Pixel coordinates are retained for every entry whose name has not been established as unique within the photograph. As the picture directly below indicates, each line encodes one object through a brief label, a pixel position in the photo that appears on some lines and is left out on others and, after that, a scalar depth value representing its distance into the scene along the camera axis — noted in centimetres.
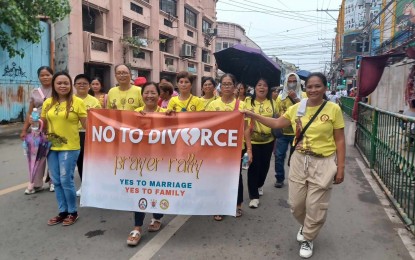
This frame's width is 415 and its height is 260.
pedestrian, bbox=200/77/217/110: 489
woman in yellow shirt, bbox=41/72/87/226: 383
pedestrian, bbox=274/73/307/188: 551
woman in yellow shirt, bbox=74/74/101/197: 470
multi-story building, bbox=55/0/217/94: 1681
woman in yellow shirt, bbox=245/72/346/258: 320
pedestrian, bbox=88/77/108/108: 568
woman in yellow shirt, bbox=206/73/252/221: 401
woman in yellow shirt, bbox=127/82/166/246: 347
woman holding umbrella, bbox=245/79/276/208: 448
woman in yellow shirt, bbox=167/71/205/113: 446
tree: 877
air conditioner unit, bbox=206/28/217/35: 3438
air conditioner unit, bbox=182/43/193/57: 2870
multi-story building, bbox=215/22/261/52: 4625
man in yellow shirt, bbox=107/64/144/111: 450
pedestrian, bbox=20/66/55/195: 480
